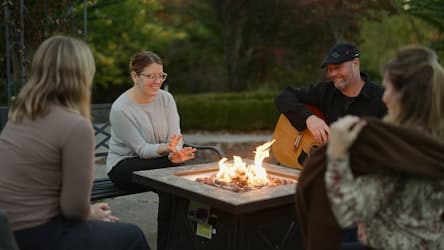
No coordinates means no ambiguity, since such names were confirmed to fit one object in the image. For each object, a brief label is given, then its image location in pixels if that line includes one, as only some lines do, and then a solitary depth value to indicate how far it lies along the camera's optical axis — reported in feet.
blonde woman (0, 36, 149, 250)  7.28
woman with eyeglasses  11.46
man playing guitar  11.44
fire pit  8.32
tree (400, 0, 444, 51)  20.16
